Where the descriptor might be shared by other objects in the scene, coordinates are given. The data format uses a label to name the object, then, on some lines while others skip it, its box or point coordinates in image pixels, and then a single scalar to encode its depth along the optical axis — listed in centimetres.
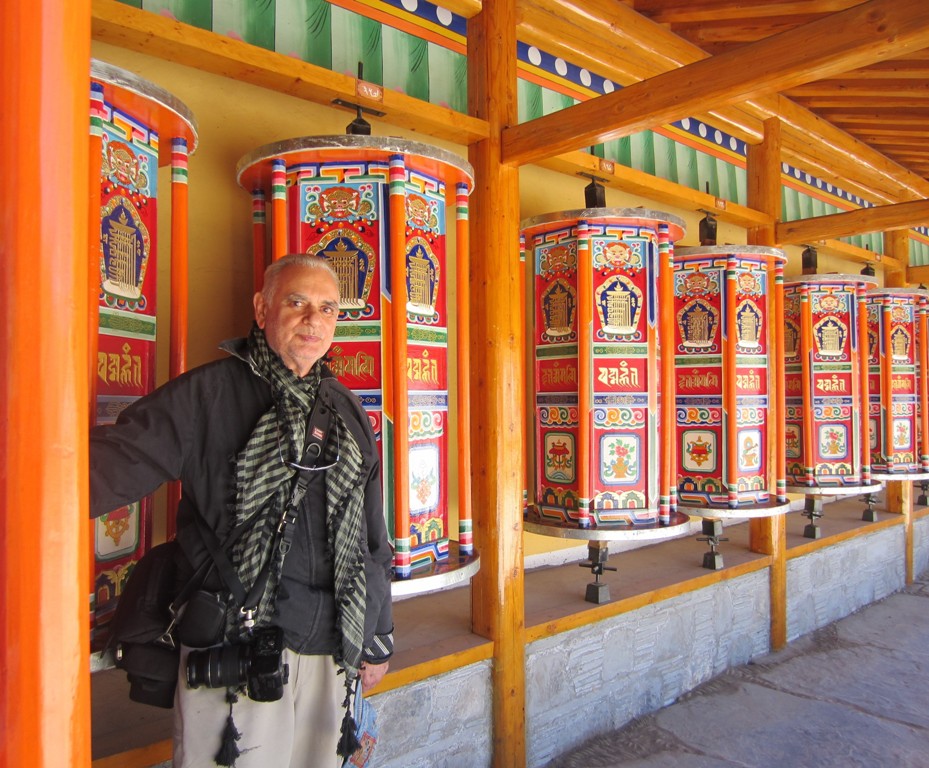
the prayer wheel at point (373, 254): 218
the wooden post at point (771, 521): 416
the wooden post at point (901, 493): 579
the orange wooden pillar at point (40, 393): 77
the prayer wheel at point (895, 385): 525
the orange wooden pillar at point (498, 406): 265
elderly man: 142
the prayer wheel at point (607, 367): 302
